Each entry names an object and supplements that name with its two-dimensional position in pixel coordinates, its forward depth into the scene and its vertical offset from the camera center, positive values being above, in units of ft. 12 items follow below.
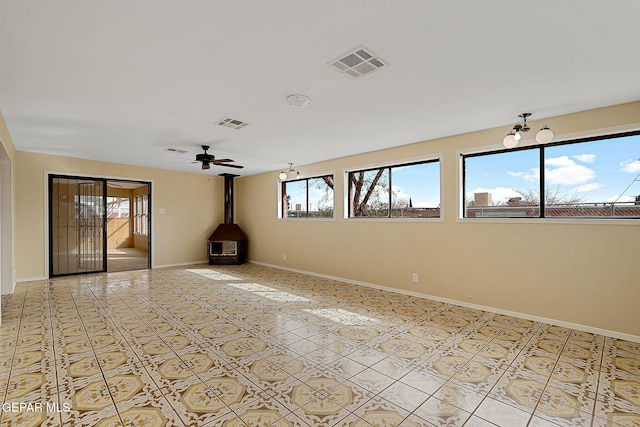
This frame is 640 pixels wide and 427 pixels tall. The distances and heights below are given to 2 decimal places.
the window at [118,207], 38.42 +1.08
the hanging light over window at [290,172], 22.17 +3.22
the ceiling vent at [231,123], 12.14 +3.85
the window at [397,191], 15.67 +1.32
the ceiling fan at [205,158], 16.51 +3.15
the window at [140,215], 34.09 +0.02
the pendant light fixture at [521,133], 10.68 +2.91
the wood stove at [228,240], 25.49 -2.23
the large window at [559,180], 10.69 +1.33
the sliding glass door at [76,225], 19.89 -0.68
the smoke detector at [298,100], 9.69 +3.81
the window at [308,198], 21.18 +1.27
